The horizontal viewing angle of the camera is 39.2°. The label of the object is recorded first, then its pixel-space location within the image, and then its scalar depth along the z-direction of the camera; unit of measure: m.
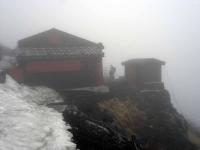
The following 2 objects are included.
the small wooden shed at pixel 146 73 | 27.42
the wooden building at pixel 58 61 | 23.08
